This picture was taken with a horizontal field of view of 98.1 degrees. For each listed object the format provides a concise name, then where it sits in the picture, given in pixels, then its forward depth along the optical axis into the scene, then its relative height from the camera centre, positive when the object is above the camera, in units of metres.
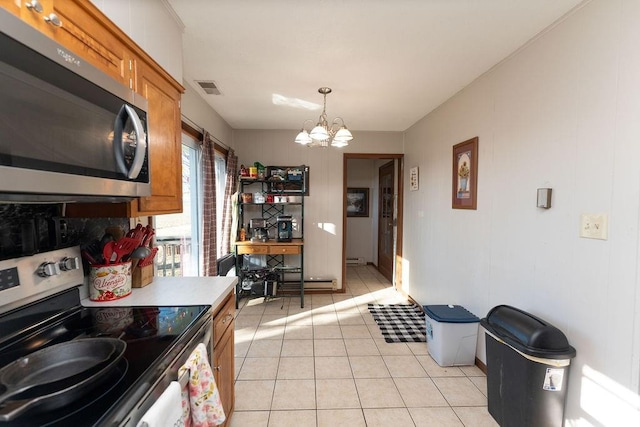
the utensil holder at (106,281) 1.29 -0.38
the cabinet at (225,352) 1.39 -0.81
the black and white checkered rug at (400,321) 2.82 -1.35
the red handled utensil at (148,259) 1.50 -0.32
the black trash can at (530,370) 1.42 -0.88
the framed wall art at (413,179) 3.67 +0.34
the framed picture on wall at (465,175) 2.40 +0.26
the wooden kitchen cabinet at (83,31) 0.76 +0.55
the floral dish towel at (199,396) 0.98 -0.70
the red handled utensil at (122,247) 1.31 -0.22
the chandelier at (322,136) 2.36 +0.59
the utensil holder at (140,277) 1.51 -0.41
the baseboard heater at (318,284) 4.16 -1.22
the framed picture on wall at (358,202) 6.05 +0.03
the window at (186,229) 2.28 -0.25
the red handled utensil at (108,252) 1.29 -0.23
